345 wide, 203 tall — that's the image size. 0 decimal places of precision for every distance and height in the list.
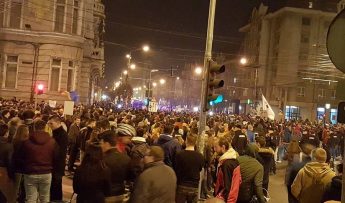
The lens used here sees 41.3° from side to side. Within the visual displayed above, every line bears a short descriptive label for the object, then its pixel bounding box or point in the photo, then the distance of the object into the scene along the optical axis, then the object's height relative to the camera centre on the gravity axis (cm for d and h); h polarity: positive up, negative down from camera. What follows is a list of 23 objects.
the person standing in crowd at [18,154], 809 -99
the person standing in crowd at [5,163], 813 -118
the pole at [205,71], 1144 +106
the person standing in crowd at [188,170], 874 -116
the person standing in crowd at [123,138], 853 -62
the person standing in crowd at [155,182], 617 -102
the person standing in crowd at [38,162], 800 -110
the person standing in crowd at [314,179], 705 -94
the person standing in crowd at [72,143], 1448 -130
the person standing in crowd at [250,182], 803 -119
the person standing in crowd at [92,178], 624 -103
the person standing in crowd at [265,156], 1166 -108
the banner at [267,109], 2864 +40
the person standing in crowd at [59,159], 900 -114
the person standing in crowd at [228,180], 764 -114
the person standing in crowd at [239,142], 1191 -77
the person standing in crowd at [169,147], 1008 -85
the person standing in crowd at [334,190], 639 -102
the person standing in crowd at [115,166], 676 -91
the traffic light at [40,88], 2173 +54
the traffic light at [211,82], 1185 +76
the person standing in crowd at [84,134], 1362 -96
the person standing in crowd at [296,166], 832 -89
